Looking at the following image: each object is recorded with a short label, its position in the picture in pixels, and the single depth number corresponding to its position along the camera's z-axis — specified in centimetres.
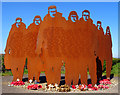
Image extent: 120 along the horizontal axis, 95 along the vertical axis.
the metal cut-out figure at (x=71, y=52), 990
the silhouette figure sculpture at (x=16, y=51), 1188
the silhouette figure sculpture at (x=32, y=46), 1145
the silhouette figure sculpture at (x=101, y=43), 1173
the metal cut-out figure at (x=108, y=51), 1316
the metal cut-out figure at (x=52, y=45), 988
